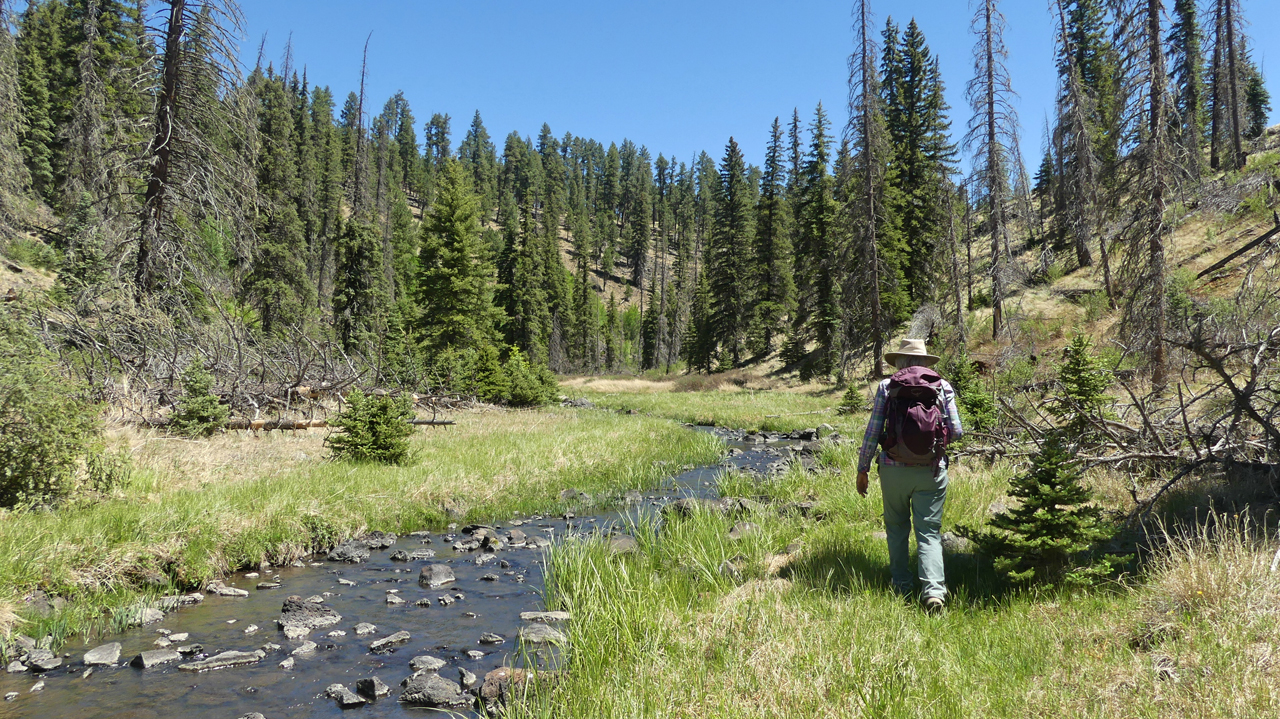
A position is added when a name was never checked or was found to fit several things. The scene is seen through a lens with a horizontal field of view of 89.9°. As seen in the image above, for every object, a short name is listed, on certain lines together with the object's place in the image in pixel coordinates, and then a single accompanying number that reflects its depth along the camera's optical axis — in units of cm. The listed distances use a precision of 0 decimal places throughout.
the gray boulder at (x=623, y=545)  758
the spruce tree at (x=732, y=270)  5131
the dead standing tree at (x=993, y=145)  2506
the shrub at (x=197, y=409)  1195
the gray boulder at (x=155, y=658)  534
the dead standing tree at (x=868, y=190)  2748
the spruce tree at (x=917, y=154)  3556
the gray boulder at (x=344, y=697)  484
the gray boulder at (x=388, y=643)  581
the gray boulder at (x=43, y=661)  520
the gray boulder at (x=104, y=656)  531
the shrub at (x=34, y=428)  713
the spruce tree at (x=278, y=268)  3316
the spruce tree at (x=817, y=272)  3525
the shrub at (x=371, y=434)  1196
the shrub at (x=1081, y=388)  686
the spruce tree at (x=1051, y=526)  465
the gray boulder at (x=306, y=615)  625
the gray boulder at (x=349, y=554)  859
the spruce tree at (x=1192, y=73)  3472
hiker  504
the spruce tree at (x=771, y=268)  4822
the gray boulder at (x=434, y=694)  482
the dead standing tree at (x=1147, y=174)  1230
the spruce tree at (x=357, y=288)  3266
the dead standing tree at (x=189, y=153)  1346
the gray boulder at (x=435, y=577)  764
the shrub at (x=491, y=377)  2728
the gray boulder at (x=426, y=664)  541
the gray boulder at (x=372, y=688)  494
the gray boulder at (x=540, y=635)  537
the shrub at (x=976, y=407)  1102
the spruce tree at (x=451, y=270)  3412
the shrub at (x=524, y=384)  2794
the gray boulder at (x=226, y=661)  532
